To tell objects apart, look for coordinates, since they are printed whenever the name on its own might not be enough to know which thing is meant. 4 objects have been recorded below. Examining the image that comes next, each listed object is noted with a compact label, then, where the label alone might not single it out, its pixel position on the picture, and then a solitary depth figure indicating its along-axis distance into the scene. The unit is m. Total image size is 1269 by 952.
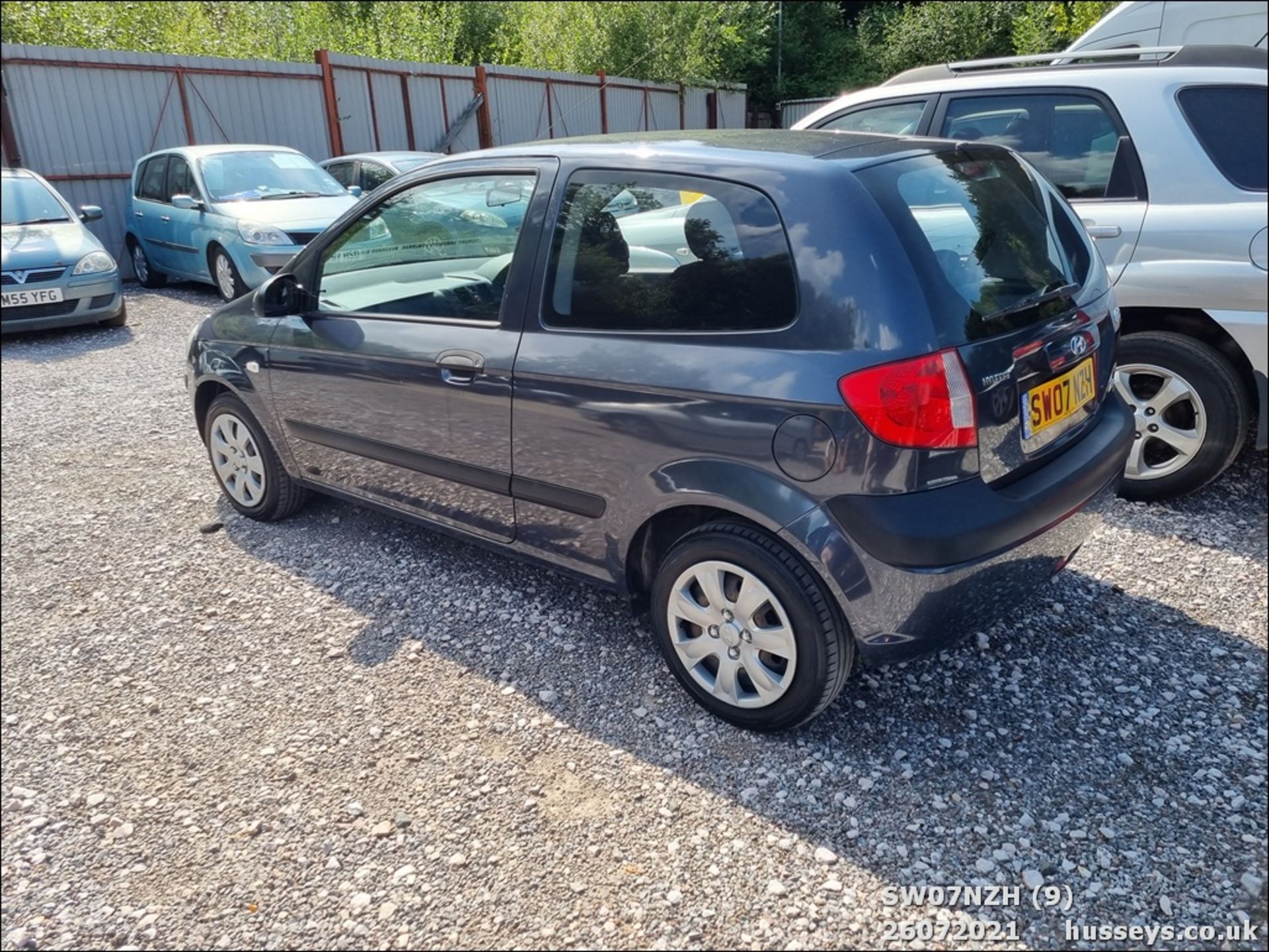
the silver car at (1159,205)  3.57
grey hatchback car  2.39
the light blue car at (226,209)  9.27
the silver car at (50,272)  8.15
